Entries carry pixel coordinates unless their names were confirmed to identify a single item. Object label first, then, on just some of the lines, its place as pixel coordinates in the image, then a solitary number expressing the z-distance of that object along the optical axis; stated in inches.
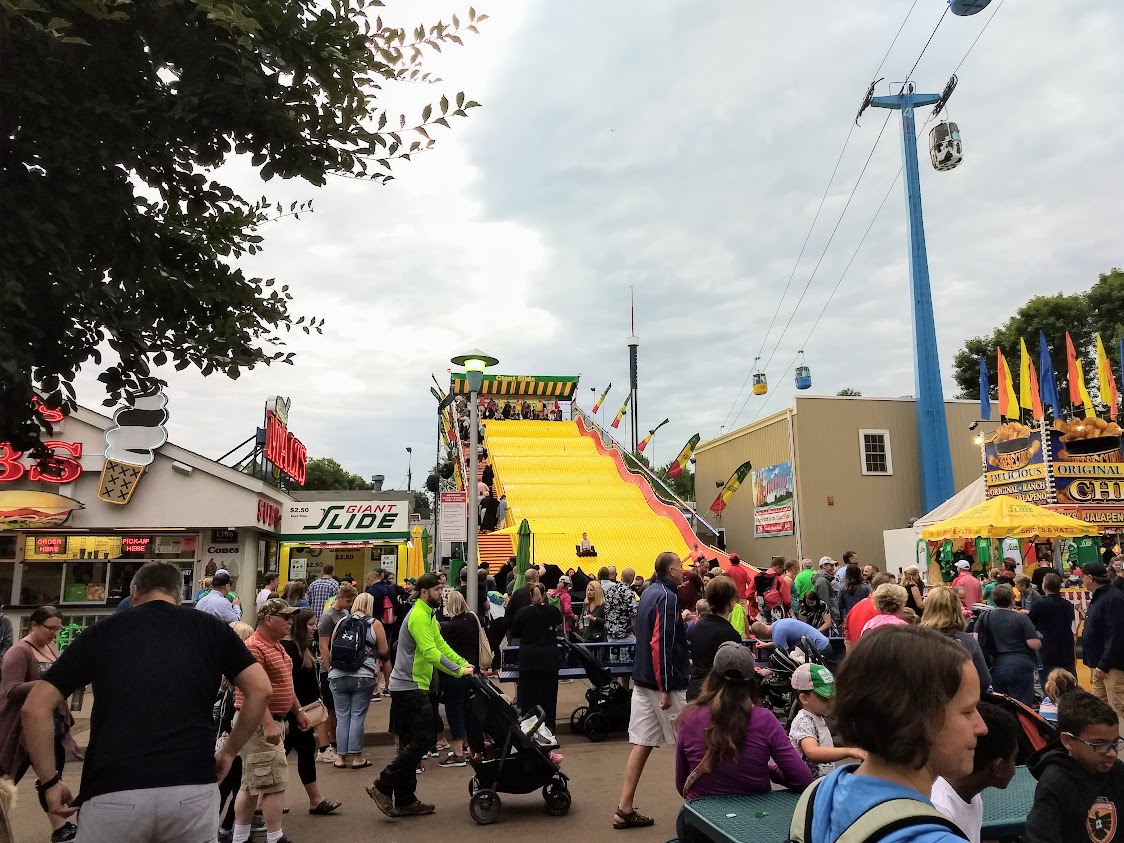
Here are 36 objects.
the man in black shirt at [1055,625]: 356.8
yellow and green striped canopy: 1621.6
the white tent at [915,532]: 902.4
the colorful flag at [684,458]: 1159.0
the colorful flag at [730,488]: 1075.9
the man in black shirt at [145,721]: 125.8
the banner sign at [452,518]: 485.1
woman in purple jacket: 154.5
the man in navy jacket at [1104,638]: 332.5
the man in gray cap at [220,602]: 361.1
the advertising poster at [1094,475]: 759.1
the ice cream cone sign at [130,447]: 692.7
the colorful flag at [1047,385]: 772.8
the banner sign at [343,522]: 821.2
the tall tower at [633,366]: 2189.5
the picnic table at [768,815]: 131.0
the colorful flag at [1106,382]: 758.5
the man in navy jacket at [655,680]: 245.3
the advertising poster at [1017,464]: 782.5
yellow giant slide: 943.7
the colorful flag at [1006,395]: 821.9
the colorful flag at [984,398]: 892.8
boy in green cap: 171.6
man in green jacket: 268.1
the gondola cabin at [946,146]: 1051.3
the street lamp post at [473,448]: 438.9
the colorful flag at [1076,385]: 764.0
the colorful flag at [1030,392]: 796.0
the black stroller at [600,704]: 391.2
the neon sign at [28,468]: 656.4
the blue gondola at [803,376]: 1233.4
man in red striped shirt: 229.3
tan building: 1030.4
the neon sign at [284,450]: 818.8
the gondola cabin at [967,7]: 765.9
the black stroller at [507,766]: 263.0
